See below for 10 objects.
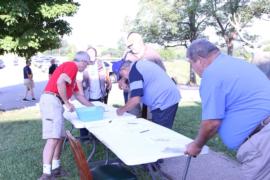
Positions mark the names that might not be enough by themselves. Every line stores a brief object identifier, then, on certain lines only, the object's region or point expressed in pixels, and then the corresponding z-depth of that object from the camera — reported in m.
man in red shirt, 4.68
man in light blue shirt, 2.63
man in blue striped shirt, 4.23
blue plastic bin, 4.61
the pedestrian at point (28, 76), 15.32
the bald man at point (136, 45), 4.77
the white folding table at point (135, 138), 3.06
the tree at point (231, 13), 23.58
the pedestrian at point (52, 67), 15.79
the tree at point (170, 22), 24.72
